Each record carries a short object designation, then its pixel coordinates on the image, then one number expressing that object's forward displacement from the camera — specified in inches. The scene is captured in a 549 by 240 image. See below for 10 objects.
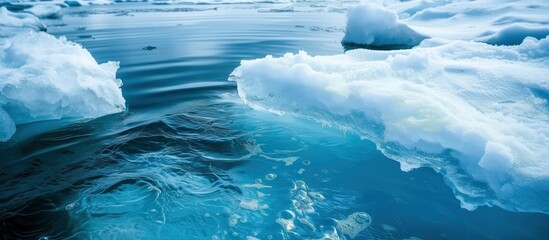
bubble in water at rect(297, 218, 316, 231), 83.7
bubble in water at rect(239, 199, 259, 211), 91.8
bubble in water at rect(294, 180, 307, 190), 101.5
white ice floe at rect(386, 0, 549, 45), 280.1
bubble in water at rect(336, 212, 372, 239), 82.1
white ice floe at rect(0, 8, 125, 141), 139.6
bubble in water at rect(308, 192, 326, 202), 95.0
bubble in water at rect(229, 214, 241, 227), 84.8
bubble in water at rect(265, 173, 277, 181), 107.1
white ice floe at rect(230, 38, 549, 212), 90.4
